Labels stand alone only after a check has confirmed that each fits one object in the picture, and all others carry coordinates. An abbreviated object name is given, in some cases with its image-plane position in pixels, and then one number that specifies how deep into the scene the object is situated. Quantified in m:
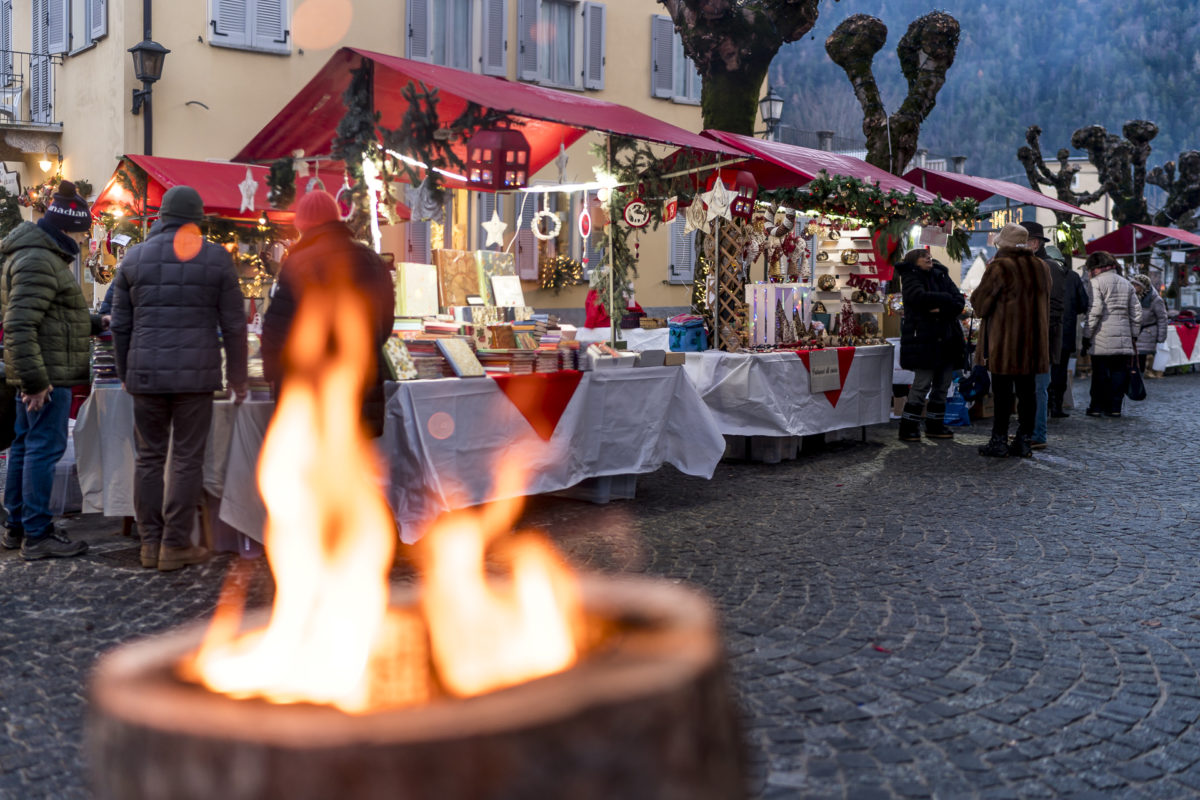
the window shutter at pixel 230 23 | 15.52
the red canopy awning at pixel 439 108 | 6.97
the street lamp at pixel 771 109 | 18.95
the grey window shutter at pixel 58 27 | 16.41
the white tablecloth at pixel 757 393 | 8.91
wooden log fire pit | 1.26
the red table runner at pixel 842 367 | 9.79
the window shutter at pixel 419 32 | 17.27
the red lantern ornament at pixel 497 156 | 7.28
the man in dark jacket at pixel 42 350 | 5.41
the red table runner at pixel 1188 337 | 21.30
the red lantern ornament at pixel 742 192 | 9.52
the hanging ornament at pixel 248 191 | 9.52
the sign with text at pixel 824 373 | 9.43
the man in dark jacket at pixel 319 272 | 5.23
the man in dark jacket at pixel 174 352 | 5.30
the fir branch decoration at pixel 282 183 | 8.00
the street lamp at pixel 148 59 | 14.11
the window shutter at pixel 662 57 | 20.11
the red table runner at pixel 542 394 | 6.61
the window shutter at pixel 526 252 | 18.36
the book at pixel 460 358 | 6.38
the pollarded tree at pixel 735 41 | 14.12
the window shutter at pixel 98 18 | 15.20
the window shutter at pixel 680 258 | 20.86
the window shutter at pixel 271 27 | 15.87
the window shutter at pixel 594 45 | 19.11
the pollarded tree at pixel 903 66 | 16.39
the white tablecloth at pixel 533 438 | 6.07
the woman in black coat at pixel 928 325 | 10.05
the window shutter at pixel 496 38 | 17.97
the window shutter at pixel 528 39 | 18.42
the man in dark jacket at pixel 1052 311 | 9.78
